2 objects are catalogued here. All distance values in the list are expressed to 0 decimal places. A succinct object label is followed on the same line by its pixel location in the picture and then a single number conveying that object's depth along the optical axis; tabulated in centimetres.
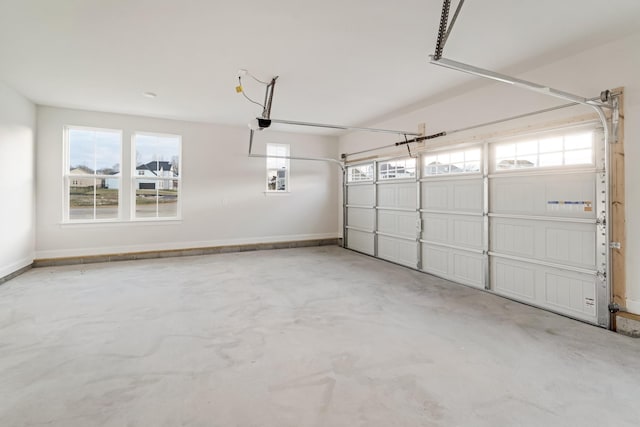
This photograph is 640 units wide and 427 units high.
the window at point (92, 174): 553
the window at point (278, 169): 709
